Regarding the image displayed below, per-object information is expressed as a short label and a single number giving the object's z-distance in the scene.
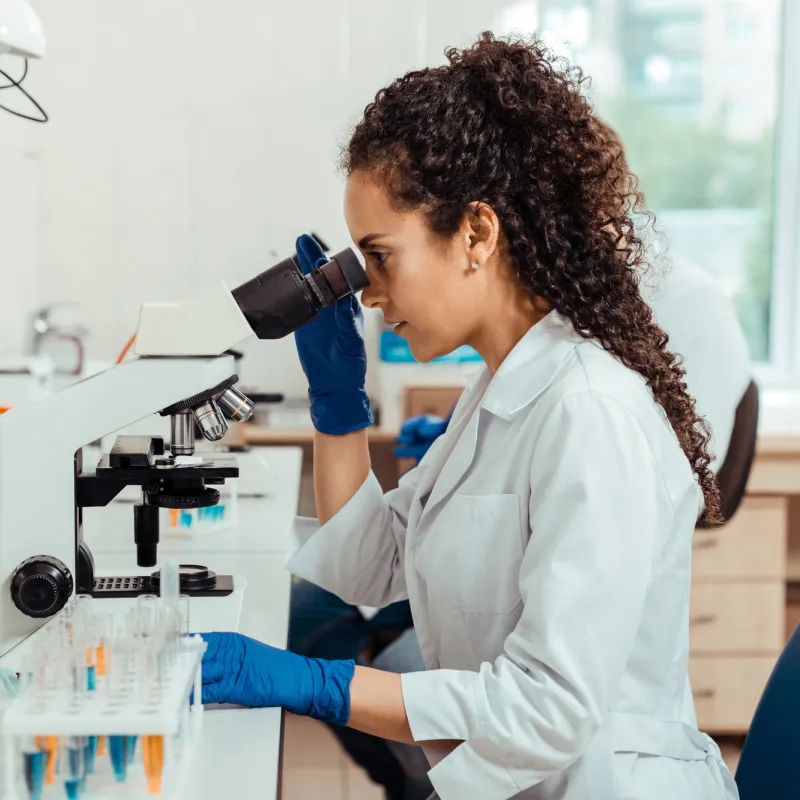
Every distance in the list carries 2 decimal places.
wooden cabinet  2.62
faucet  2.55
